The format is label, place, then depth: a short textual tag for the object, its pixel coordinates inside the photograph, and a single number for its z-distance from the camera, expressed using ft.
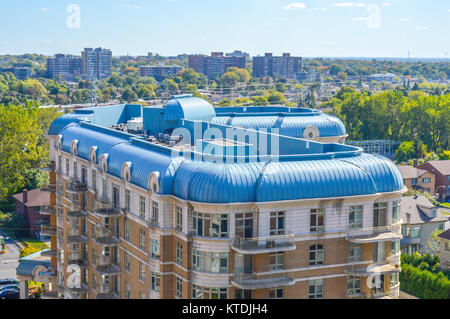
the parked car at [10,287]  267.80
